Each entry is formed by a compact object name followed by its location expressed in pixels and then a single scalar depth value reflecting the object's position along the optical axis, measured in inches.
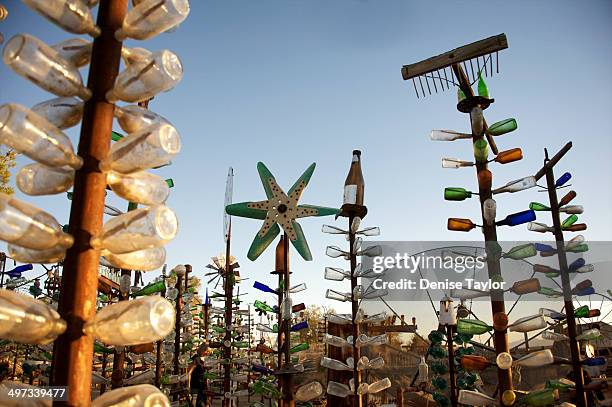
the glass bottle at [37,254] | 53.1
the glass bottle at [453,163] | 180.7
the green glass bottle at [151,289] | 221.1
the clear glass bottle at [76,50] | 58.6
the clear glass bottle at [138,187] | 56.0
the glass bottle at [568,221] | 261.5
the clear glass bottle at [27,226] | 44.9
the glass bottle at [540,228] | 258.1
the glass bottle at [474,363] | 159.2
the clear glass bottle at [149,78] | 53.4
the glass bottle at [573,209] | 260.4
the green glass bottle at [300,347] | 264.4
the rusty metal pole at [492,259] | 153.9
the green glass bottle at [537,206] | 264.0
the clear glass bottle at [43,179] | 54.7
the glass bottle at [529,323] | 155.6
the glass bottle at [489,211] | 166.4
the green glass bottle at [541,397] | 146.9
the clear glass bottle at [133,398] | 47.4
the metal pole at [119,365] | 191.3
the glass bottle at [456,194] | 177.0
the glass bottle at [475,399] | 149.9
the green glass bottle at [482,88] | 187.9
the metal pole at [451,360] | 299.7
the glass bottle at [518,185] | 166.4
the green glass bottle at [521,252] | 163.5
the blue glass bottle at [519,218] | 161.6
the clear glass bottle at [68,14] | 51.4
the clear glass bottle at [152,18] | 55.6
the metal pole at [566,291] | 227.9
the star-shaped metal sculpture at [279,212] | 193.9
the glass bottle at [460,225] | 171.7
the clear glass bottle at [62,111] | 55.7
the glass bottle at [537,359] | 148.0
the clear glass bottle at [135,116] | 59.0
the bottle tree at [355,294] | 233.3
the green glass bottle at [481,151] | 176.7
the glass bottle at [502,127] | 179.3
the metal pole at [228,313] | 416.8
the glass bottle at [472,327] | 159.6
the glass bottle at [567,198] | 260.8
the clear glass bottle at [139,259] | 55.5
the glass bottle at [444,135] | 186.0
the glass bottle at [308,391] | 183.5
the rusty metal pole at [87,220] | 48.4
